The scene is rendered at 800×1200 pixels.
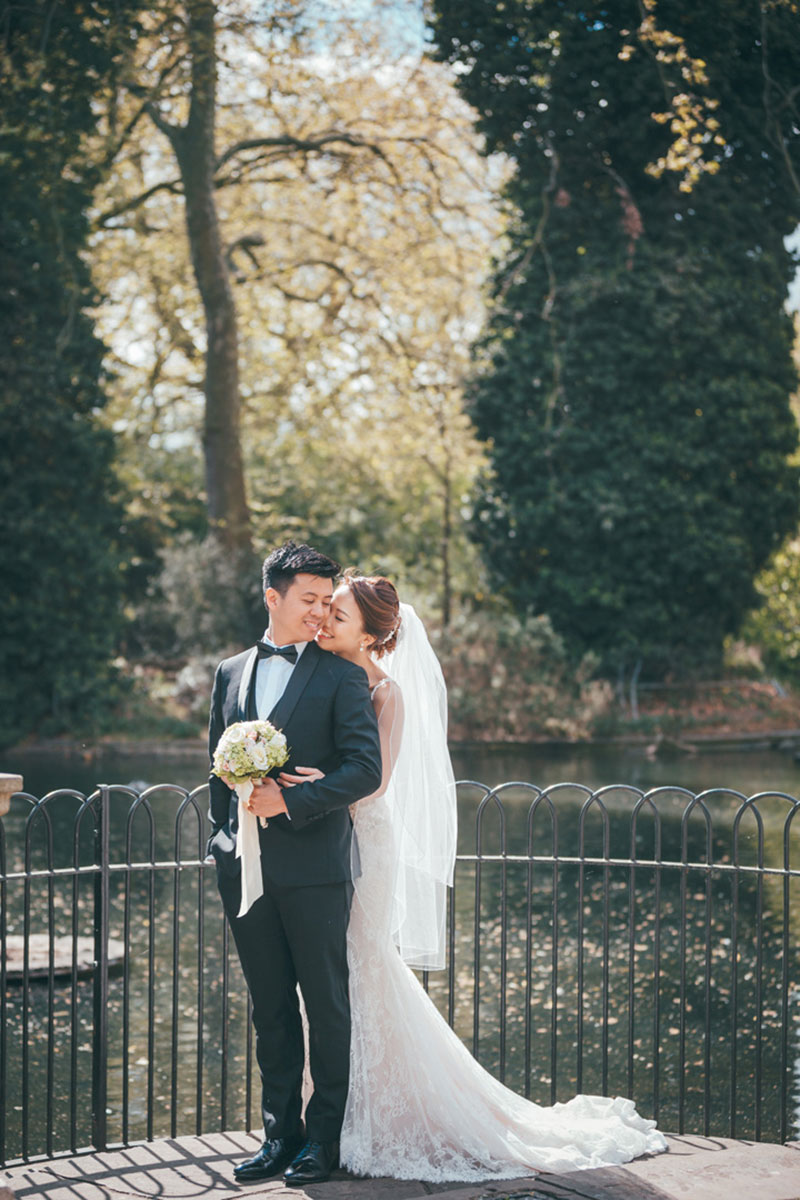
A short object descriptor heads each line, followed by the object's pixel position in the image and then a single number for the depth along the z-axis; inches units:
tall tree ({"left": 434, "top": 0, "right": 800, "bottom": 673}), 758.5
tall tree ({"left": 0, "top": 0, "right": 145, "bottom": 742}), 716.0
